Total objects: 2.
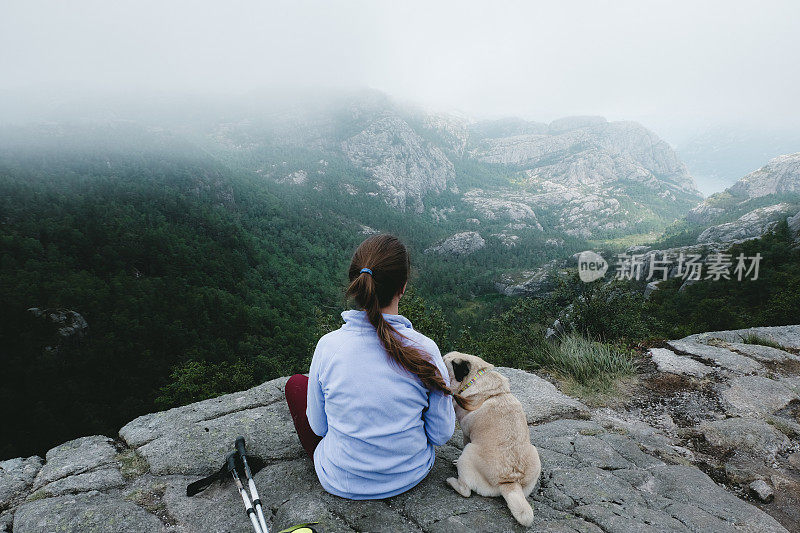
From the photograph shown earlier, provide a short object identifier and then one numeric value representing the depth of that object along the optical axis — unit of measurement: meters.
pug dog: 2.54
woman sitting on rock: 2.14
